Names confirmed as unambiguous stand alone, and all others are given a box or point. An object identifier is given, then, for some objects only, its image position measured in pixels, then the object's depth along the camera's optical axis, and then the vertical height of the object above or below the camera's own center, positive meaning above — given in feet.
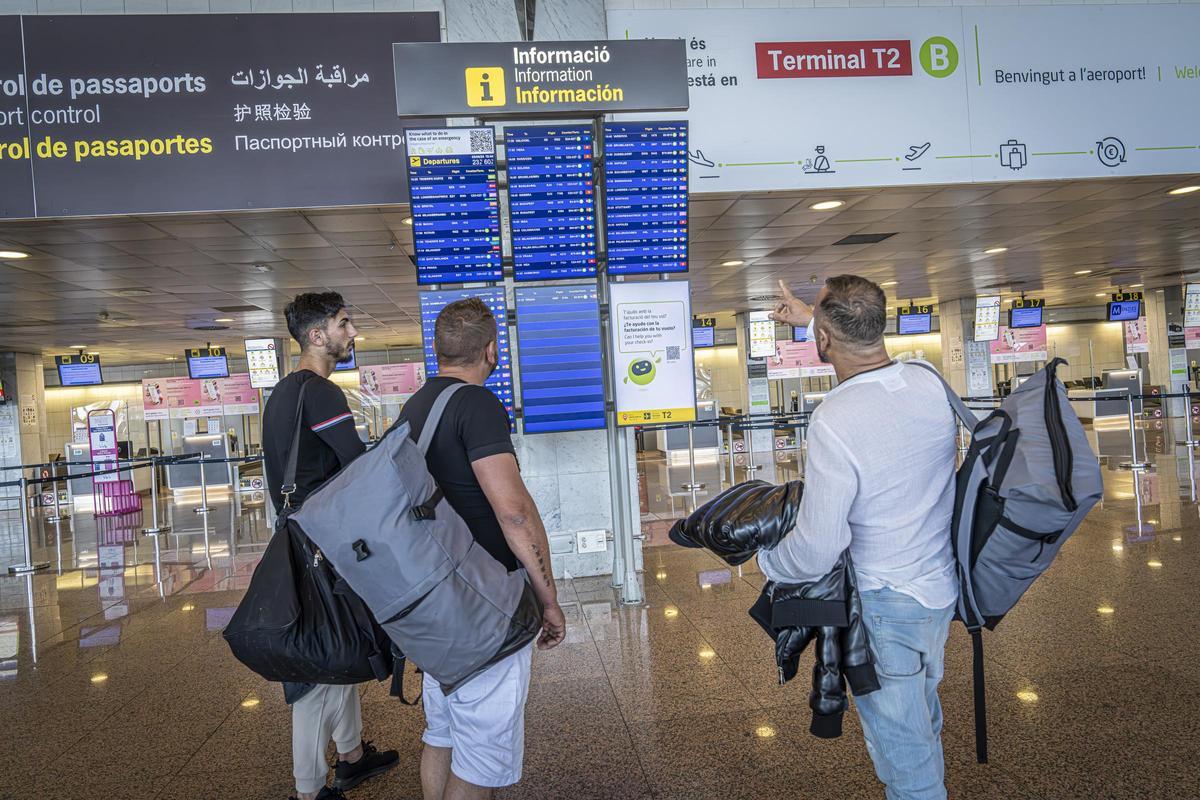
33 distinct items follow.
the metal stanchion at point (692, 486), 33.09 -5.25
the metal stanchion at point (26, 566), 24.28 -4.96
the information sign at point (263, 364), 43.75 +2.04
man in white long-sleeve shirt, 5.42 -1.16
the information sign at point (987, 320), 57.98 +2.22
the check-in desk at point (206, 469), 47.32 -4.14
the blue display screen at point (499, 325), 15.94 +1.25
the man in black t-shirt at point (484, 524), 6.27 -1.20
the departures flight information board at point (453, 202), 15.65 +3.82
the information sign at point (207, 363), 52.48 +2.77
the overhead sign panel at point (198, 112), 16.97 +6.61
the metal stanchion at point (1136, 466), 31.71 -5.33
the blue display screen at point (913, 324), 61.87 +2.51
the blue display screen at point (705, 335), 59.16 +2.63
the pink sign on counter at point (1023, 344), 61.82 +0.27
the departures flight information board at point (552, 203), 15.88 +3.70
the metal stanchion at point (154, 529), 30.57 -5.28
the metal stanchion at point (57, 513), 37.59 -5.64
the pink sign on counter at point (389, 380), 58.49 +0.85
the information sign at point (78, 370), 55.88 +3.09
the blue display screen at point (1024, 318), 60.18 +2.32
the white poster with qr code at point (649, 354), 15.98 +0.39
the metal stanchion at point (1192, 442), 37.40 -5.81
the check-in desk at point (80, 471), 45.96 -3.82
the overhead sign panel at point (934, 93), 19.75 +6.86
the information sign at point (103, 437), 41.86 -1.47
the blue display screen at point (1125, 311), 60.03 +2.33
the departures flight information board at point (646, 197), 15.87 +3.68
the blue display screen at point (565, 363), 16.21 +0.34
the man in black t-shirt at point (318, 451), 7.82 -0.57
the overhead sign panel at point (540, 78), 13.75 +5.56
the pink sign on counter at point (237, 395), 50.25 +0.39
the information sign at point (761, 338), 58.49 +2.07
